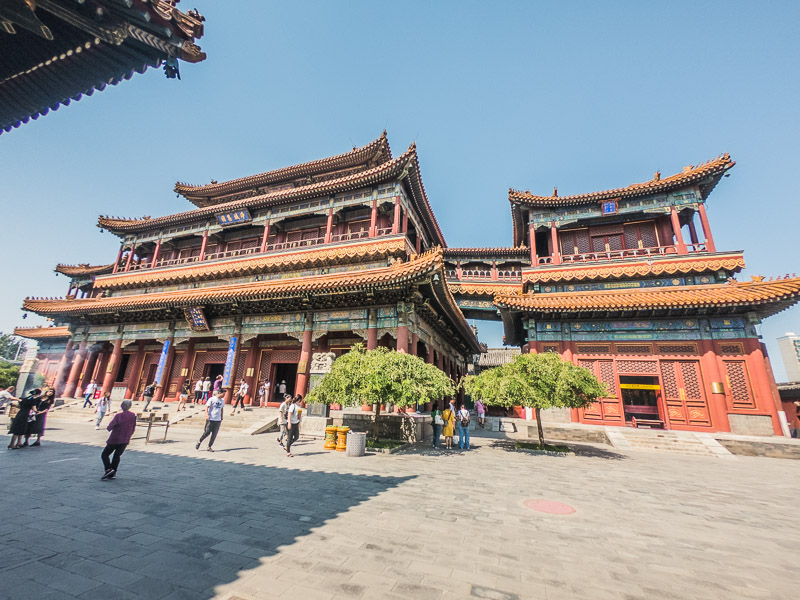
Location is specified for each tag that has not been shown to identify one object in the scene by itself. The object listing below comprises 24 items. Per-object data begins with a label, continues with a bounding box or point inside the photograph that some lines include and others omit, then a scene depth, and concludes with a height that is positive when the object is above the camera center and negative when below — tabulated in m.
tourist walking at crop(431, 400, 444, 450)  10.90 -0.70
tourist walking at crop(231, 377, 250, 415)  13.94 +0.00
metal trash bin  8.91 -1.15
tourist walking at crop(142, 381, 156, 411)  15.45 -0.13
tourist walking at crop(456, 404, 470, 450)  11.01 -0.85
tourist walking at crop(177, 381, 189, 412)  15.57 -0.34
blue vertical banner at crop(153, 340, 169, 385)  17.56 +1.46
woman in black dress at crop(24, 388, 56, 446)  8.30 -0.71
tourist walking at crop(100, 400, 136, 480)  5.75 -0.81
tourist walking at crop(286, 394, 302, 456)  8.87 -0.64
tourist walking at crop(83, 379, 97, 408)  16.78 -0.20
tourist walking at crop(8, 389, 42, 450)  7.85 -0.84
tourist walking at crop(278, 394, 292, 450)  9.35 -0.46
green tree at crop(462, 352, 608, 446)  10.38 +0.64
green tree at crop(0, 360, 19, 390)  28.88 +0.74
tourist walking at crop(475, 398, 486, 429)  19.07 -0.31
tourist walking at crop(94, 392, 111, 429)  12.87 -0.75
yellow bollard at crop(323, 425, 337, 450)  9.81 -1.12
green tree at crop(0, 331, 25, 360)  52.19 +5.76
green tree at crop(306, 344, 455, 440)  9.38 +0.50
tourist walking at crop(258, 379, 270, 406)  16.14 +0.03
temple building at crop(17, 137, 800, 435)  13.59 +4.79
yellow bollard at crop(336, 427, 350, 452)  9.72 -1.18
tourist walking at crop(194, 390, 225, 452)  8.64 -0.58
